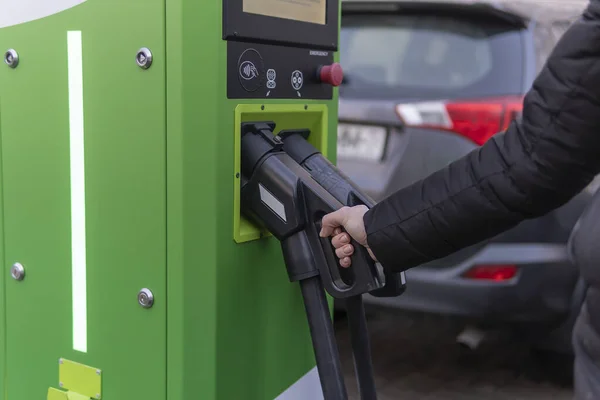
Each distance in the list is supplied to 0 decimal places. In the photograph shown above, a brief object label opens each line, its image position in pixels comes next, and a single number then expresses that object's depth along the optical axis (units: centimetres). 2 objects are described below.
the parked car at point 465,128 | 320
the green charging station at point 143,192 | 173
